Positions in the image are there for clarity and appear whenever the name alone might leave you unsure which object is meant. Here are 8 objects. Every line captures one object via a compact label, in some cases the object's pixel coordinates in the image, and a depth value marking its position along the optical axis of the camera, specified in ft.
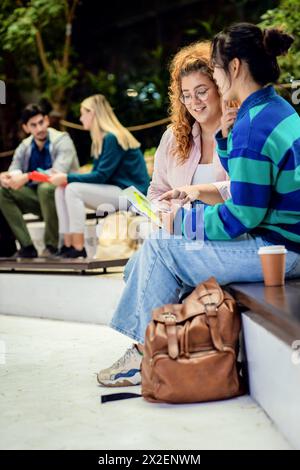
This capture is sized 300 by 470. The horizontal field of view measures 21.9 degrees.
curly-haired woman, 10.00
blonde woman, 16.89
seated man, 17.85
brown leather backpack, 7.61
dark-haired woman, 7.80
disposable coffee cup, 7.93
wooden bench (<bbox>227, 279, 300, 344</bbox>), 6.31
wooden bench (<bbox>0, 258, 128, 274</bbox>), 15.33
